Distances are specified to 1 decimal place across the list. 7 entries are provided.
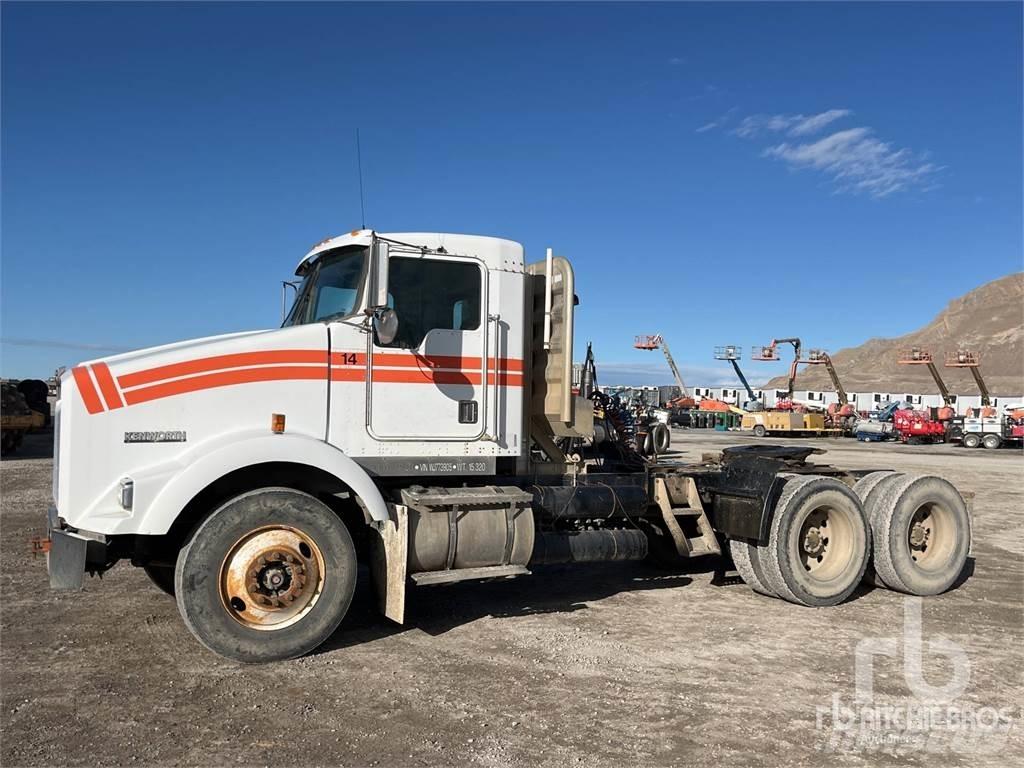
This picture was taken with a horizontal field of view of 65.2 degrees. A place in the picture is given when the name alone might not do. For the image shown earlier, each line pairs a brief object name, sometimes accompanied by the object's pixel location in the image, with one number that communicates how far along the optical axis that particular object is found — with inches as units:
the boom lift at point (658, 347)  2738.7
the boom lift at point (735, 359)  2594.5
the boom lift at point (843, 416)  1921.4
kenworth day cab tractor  216.4
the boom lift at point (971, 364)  2058.6
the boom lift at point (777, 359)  2034.2
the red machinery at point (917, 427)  1614.2
